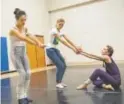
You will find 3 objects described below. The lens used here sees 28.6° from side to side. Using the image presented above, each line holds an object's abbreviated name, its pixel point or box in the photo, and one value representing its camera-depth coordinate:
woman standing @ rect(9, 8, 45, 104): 3.40
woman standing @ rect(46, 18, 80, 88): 4.74
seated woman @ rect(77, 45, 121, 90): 4.41
